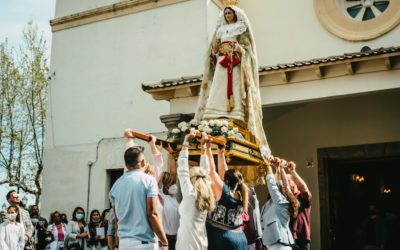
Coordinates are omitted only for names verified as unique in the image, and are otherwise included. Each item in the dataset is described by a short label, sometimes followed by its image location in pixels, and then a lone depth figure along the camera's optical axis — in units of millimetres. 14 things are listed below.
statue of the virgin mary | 8406
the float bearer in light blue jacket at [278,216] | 6707
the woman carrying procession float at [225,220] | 5797
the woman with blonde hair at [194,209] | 5543
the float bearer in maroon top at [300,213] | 7344
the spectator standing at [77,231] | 11609
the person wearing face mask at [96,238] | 11914
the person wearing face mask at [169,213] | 7191
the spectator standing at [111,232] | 8117
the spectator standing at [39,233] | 11750
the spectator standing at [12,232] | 9453
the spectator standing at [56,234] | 11789
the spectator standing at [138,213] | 4891
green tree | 19656
